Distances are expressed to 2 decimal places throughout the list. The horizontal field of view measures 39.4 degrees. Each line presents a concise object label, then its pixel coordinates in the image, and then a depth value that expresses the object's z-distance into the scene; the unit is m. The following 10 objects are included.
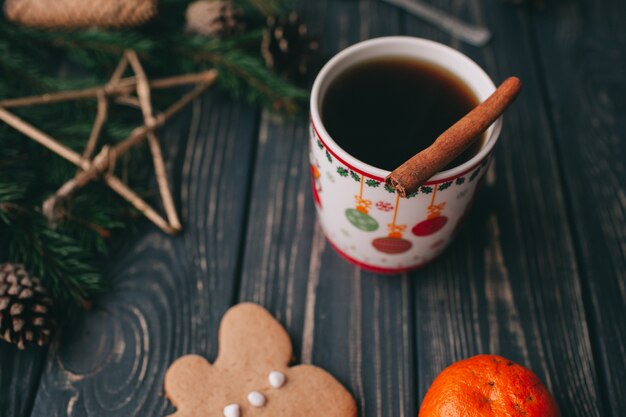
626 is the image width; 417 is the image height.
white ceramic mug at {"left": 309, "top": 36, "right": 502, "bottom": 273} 0.36
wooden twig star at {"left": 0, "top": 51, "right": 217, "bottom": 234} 0.43
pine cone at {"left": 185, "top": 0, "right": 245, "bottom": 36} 0.47
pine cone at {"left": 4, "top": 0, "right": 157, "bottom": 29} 0.46
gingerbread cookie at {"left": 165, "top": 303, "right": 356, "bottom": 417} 0.40
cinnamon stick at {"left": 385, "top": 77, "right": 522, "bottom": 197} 0.34
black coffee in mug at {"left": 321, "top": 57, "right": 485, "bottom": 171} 0.39
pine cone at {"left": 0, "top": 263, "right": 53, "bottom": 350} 0.39
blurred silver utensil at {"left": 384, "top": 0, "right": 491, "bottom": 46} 0.50
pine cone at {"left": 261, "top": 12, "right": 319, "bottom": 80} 0.46
